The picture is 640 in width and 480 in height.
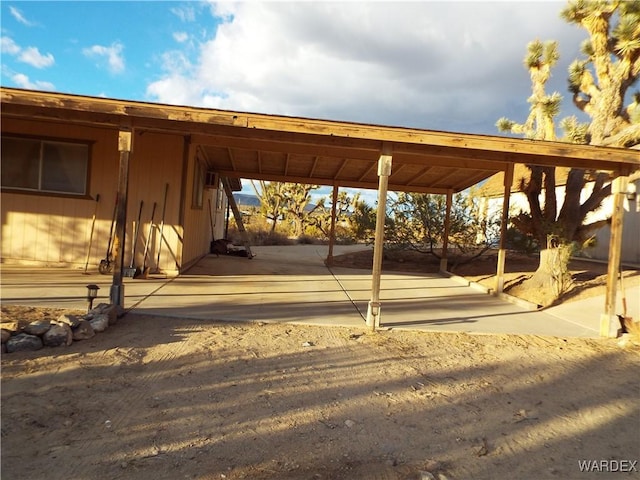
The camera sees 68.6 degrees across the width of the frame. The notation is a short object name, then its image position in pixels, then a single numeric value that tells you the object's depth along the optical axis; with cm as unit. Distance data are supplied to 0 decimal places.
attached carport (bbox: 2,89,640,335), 592
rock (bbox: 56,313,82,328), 501
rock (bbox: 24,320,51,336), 473
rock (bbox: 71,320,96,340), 499
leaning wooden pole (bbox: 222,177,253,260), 1509
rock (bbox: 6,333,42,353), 451
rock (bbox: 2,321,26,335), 466
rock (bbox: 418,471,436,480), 303
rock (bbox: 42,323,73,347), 473
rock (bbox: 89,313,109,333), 529
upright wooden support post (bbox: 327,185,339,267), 1476
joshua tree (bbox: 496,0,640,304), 970
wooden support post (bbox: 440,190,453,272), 1441
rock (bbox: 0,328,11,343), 454
